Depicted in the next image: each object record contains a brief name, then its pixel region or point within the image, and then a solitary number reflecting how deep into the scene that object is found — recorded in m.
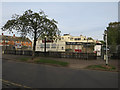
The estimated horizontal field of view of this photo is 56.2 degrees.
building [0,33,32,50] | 29.00
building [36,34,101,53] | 20.78
